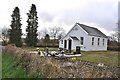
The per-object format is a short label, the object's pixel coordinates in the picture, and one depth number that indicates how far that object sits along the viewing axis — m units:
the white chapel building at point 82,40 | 16.88
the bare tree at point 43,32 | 44.60
